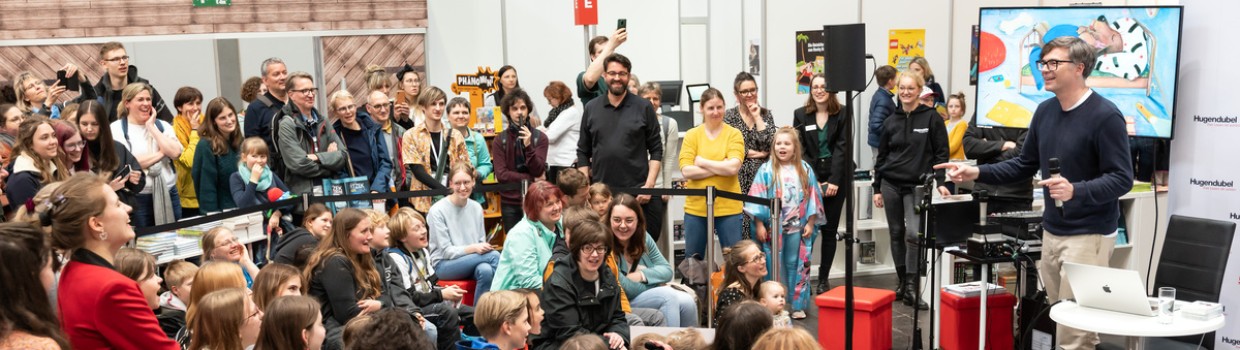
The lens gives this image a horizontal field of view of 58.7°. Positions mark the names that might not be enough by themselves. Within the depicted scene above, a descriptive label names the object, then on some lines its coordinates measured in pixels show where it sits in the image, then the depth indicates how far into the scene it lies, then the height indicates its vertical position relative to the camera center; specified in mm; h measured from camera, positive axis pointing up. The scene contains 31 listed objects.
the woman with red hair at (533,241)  5109 -769
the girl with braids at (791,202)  6348 -748
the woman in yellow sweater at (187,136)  6262 -282
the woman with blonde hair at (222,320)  3510 -744
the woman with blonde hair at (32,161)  4965 -319
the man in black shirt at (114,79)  6445 +55
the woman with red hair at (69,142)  5148 -244
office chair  4664 -840
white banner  4980 -304
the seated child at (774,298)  5094 -1032
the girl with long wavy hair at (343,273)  4422 -764
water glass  4234 -922
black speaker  4148 +50
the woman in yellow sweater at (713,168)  6332 -531
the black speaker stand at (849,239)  4285 -663
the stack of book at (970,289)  5656 -1133
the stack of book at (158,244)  5090 -726
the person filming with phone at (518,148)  6641 -410
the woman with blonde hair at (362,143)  6391 -351
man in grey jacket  6137 -334
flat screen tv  5328 +46
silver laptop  4242 -866
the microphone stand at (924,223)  5477 -772
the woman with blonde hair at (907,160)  6848 -553
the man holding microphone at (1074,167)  4582 -428
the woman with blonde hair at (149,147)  5859 -316
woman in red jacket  2953 -507
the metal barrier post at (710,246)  5699 -890
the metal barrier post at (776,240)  5711 -856
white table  4152 -980
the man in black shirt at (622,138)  6164 -338
